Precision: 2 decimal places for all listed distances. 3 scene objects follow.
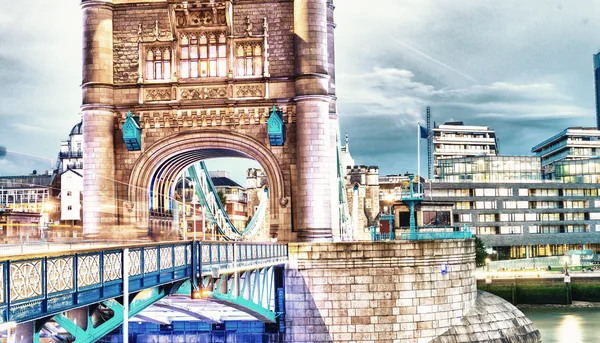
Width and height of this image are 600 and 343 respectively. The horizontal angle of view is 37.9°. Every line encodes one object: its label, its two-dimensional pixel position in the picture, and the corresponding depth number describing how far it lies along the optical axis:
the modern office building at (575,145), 145.38
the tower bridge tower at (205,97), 37.88
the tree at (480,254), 89.56
